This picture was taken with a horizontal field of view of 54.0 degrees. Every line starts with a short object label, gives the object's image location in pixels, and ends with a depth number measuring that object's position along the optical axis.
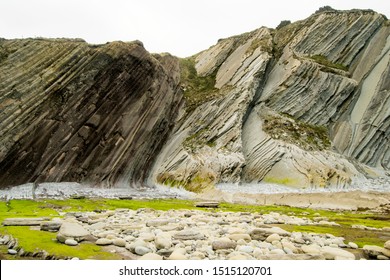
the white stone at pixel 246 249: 12.80
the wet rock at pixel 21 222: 17.89
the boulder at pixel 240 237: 14.72
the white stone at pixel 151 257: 11.55
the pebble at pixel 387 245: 13.95
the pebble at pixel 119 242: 13.44
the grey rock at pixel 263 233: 15.48
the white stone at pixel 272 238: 14.84
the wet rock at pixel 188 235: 14.74
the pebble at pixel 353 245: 15.18
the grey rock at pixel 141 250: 12.45
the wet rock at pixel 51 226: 16.16
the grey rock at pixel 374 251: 13.65
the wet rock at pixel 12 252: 12.50
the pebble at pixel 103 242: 13.46
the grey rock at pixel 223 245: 13.26
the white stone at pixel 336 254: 12.60
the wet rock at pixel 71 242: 13.20
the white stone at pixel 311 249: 12.92
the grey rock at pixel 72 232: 13.79
